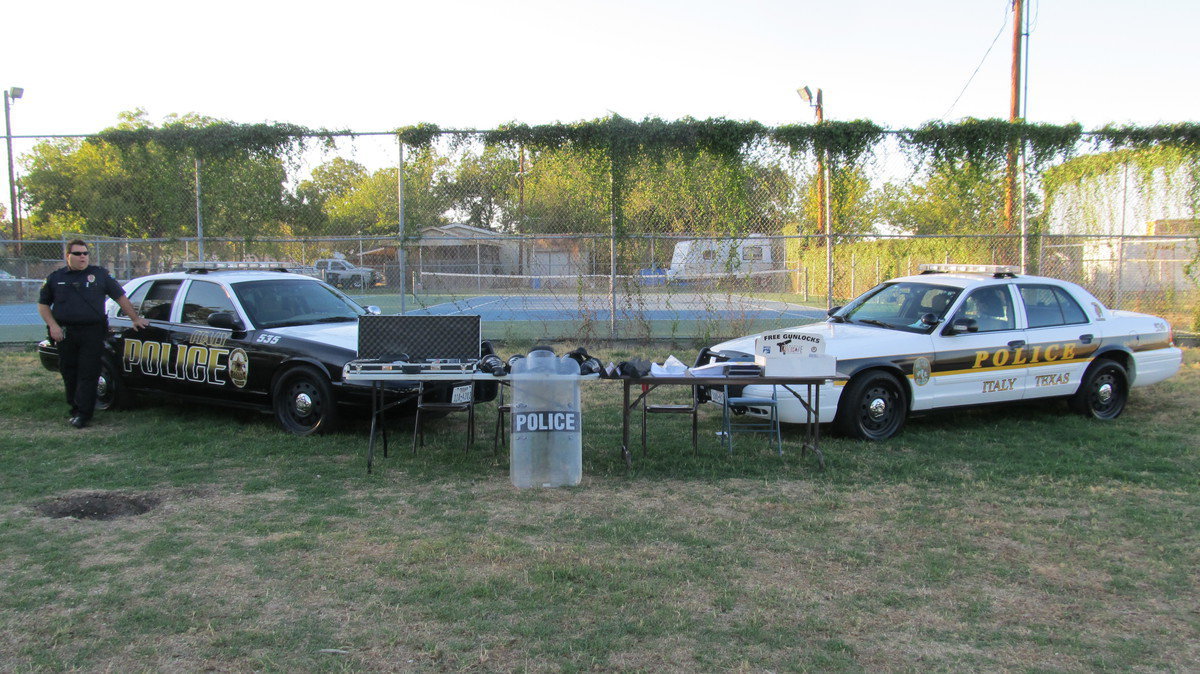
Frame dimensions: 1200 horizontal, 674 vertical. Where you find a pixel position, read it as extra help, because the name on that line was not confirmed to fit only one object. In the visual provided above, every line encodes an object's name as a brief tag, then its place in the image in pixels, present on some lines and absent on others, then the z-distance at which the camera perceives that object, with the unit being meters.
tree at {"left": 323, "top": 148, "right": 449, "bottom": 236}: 12.61
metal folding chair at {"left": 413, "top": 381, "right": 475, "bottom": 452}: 6.69
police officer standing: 7.70
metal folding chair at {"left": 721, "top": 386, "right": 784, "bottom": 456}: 6.93
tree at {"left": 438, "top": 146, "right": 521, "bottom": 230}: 12.73
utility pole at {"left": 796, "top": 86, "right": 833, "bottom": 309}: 12.67
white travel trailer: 13.00
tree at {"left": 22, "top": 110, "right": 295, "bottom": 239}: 13.04
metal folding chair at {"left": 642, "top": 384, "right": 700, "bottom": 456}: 6.75
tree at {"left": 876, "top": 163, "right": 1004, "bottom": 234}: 13.39
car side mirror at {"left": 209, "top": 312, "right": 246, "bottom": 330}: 7.62
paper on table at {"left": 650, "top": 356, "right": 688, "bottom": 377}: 6.25
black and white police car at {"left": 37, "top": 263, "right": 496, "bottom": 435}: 7.26
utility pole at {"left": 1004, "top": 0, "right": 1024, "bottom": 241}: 18.06
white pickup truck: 13.45
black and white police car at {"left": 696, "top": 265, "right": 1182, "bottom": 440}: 7.20
